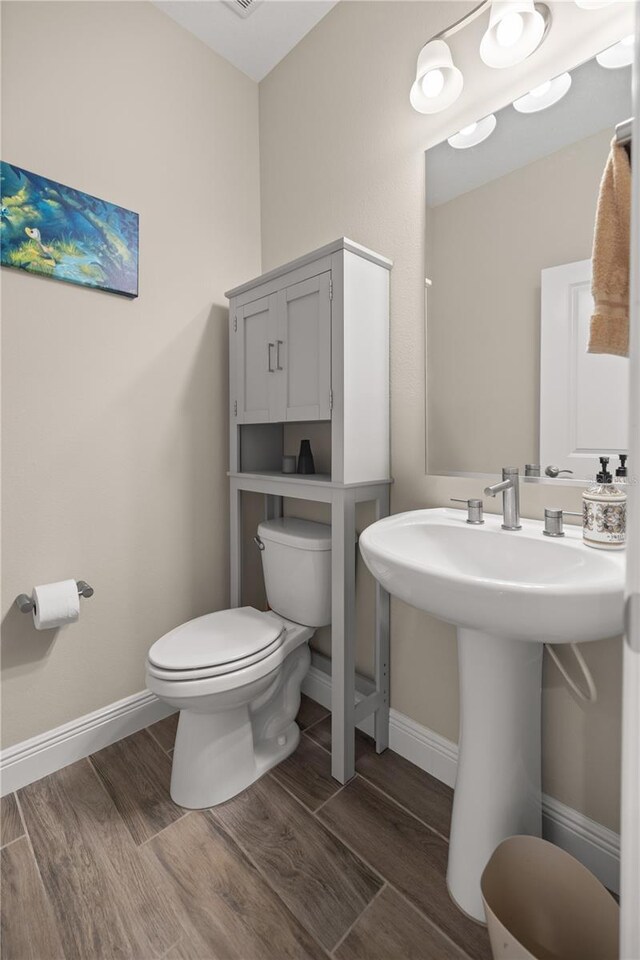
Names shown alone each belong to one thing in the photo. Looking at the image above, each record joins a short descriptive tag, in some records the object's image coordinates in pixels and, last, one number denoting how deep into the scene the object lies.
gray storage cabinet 1.39
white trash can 0.86
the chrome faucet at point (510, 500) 1.15
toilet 1.28
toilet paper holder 1.38
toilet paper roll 1.36
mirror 1.09
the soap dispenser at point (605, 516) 0.96
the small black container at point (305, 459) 1.78
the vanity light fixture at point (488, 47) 1.12
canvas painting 1.35
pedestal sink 0.91
